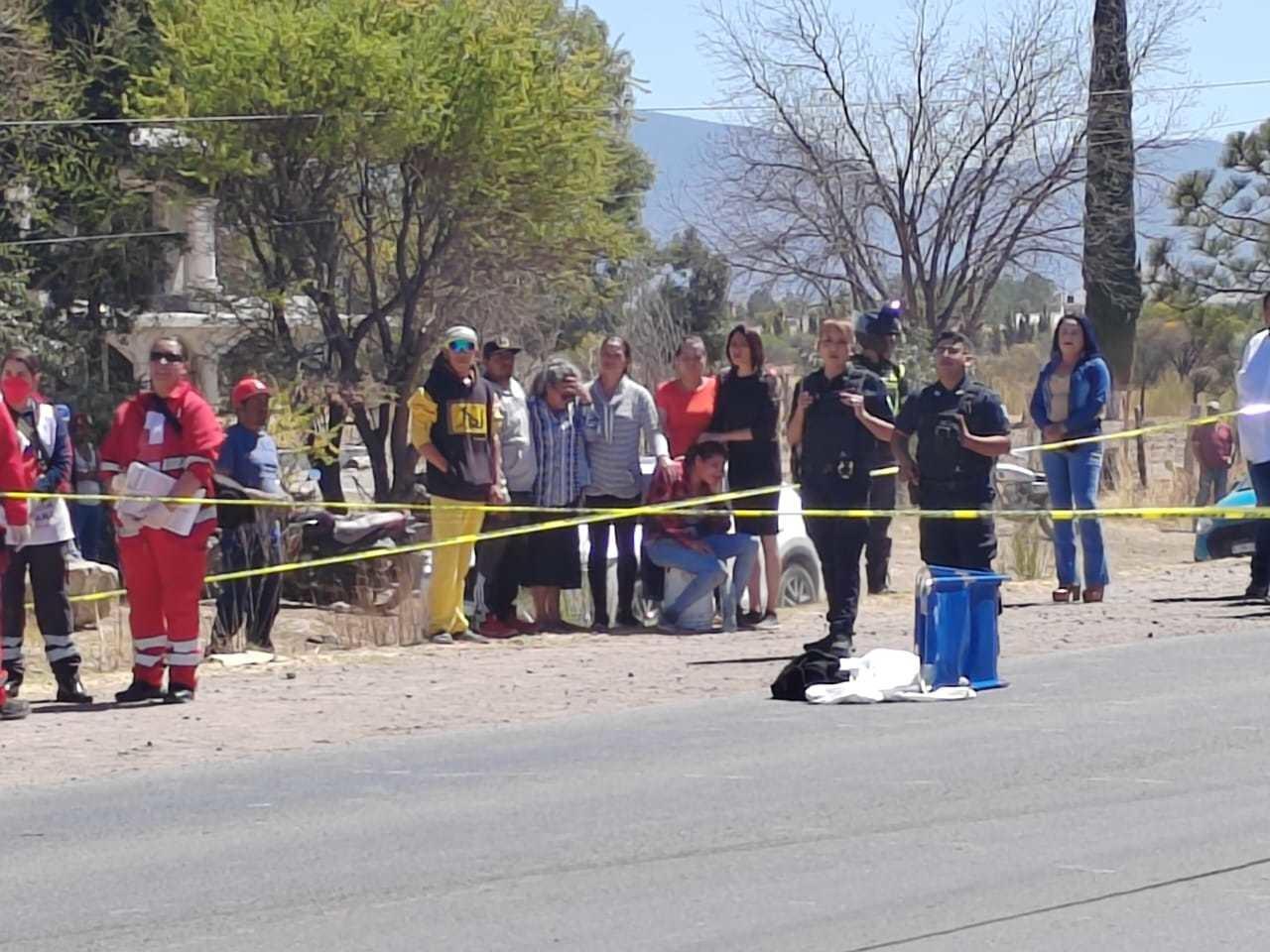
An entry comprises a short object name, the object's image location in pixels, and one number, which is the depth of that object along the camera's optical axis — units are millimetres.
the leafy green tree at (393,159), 31984
